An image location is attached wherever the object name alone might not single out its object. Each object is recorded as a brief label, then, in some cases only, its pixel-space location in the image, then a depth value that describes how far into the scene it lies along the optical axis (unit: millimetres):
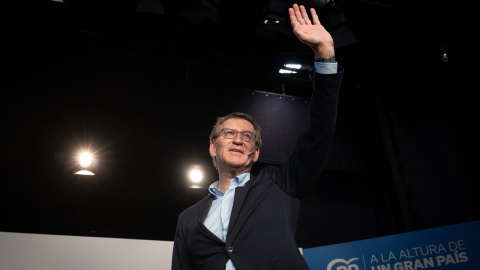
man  1150
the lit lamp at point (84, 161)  3793
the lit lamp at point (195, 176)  4316
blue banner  2443
